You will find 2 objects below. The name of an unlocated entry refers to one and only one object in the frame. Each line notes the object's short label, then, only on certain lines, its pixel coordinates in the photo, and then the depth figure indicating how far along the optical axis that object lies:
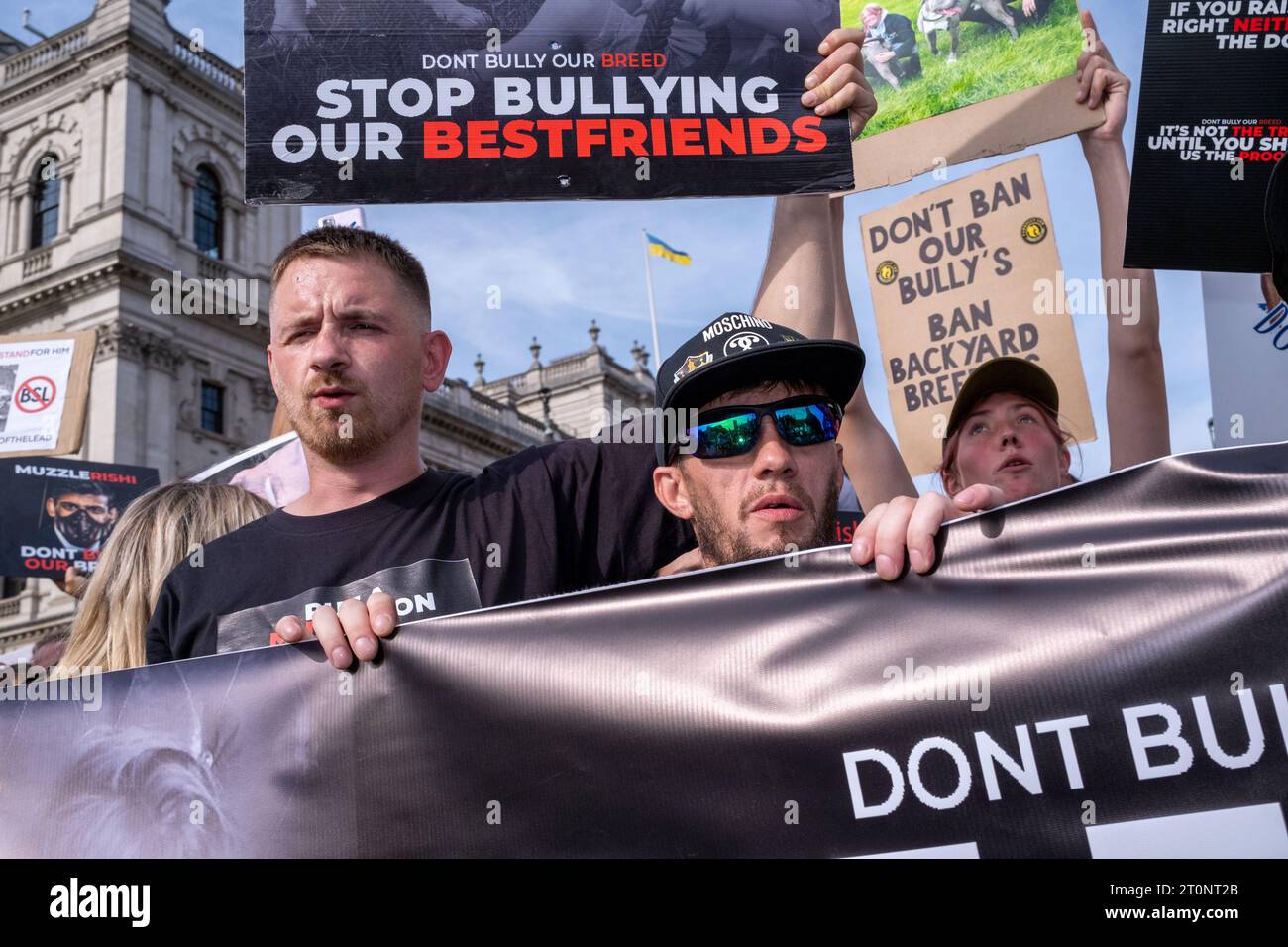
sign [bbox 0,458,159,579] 10.62
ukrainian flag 31.43
